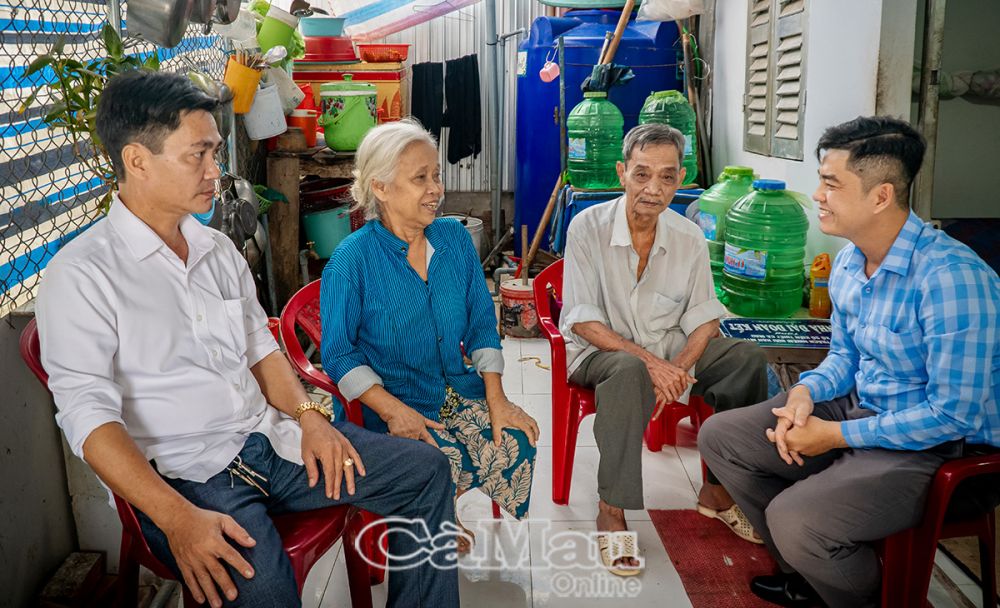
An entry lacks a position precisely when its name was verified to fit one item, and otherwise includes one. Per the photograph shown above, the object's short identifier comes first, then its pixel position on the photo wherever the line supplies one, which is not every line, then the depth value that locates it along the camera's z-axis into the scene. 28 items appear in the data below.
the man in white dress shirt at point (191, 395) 1.44
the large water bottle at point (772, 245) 3.23
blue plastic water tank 5.21
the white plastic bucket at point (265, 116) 3.93
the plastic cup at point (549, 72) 5.24
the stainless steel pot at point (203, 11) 2.60
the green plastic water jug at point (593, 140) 5.02
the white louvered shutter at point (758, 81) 3.90
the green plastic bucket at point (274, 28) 4.25
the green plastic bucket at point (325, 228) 4.83
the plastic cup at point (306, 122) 4.62
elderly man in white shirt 2.50
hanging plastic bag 4.56
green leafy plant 1.97
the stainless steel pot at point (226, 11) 2.94
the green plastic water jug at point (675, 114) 4.72
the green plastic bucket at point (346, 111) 4.61
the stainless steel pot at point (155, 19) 2.30
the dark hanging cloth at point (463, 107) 6.21
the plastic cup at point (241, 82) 3.54
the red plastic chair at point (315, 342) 2.14
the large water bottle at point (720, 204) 3.56
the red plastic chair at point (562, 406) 2.59
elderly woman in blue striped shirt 2.11
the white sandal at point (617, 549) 2.30
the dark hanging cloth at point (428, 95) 6.21
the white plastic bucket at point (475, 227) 5.71
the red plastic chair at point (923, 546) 1.71
